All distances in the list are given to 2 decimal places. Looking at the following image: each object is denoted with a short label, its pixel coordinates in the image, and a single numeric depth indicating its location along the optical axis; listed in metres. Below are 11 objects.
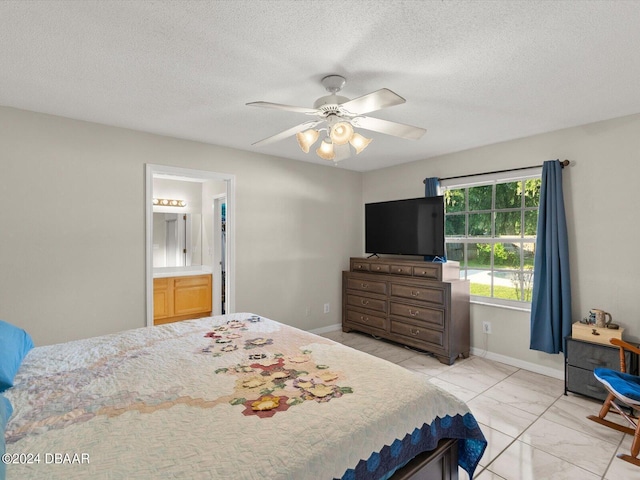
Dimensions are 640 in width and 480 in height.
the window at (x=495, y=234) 3.60
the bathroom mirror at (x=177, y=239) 5.26
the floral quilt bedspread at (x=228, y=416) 1.01
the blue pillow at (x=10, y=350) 1.44
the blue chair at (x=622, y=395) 2.09
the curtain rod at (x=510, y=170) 3.14
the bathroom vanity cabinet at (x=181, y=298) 4.64
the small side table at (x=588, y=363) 2.64
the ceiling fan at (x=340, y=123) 1.92
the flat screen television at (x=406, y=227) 3.95
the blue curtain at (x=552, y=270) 3.11
